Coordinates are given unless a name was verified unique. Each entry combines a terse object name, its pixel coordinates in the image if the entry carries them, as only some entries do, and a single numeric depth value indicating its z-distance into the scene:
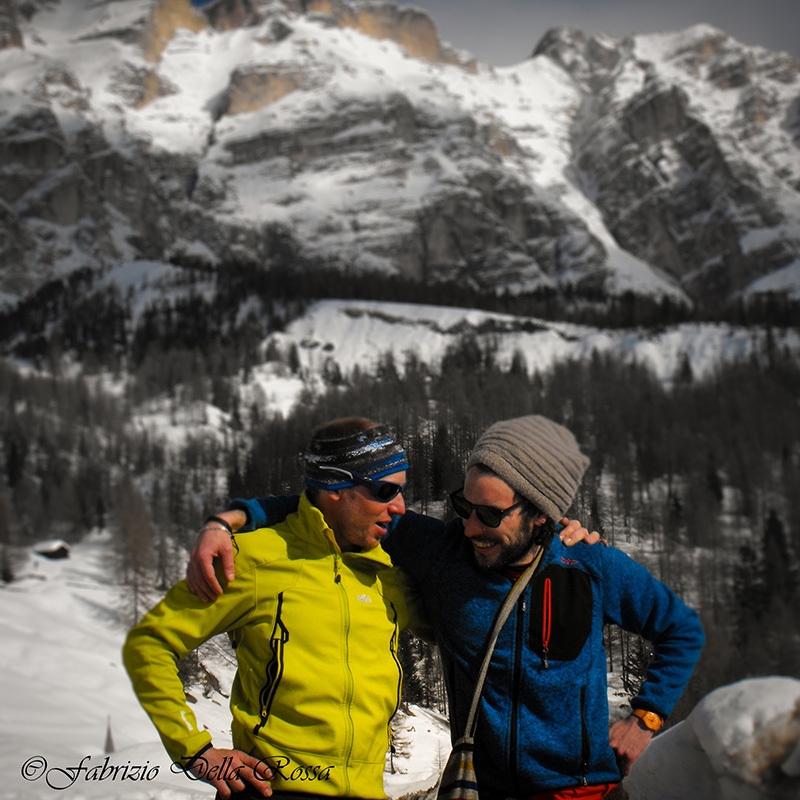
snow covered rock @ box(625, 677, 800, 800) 2.79
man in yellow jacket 3.39
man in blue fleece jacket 3.62
